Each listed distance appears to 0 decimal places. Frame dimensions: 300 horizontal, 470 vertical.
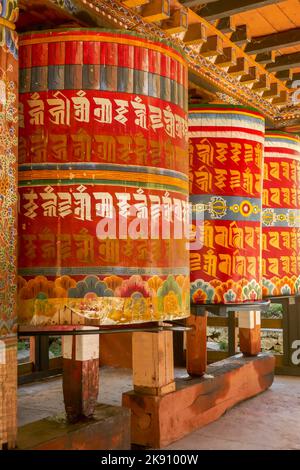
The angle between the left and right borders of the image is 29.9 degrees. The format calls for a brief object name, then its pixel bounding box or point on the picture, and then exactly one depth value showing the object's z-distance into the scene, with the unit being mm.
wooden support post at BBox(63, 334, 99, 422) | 3381
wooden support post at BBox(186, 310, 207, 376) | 5137
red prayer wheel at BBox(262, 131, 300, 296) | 5770
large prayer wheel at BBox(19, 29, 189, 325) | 2775
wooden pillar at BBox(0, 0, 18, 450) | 2555
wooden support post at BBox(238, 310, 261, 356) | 6410
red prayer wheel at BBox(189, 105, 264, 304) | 4520
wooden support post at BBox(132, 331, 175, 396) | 4254
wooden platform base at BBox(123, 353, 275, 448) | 4242
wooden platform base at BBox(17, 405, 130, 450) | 2908
